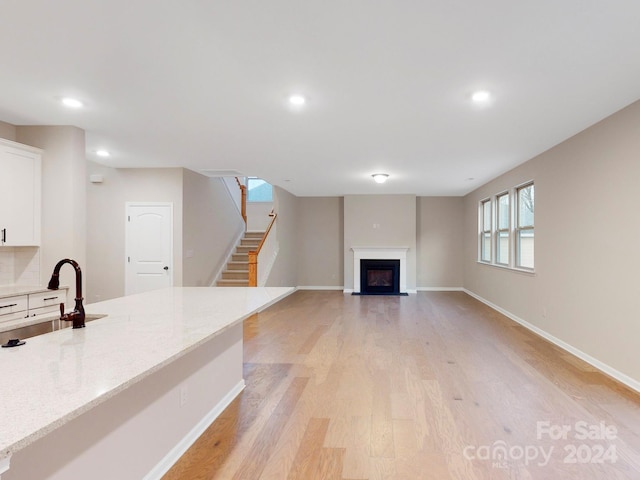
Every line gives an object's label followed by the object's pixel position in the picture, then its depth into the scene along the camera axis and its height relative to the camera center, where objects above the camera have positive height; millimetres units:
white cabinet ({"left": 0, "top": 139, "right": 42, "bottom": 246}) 3629 +467
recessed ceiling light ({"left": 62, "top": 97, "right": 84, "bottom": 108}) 3299 +1262
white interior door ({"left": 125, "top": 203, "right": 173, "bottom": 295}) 6238 -125
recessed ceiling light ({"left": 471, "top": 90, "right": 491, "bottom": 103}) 3059 +1236
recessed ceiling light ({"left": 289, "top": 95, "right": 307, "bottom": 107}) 3180 +1238
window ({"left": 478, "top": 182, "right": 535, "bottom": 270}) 5852 +238
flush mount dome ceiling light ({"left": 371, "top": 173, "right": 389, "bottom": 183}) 6676 +1168
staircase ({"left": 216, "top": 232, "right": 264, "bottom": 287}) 7531 -533
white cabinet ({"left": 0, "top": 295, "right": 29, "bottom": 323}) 3420 -655
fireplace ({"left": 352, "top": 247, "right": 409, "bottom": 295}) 9336 -485
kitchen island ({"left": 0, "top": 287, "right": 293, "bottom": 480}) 1109 -482
